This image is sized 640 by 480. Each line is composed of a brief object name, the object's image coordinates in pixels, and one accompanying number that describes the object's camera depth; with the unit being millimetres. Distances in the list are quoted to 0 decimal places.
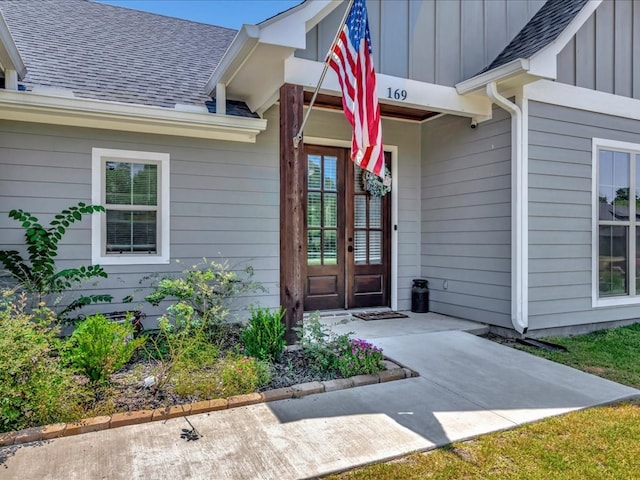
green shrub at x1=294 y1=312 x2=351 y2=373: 3666
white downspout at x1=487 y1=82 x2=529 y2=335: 4988
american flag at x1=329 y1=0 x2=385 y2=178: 3557
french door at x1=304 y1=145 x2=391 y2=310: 6055
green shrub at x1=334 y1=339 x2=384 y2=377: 3600
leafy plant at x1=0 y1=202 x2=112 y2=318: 4191
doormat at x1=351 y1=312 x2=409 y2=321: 5832
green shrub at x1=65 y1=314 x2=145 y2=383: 3121
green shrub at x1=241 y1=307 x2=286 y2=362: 3777
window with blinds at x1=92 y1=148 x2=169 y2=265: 4777
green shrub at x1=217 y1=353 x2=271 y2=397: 3221
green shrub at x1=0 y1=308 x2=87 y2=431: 2623
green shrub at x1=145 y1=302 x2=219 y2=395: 3236
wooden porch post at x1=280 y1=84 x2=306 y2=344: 4094
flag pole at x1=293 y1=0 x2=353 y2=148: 3554
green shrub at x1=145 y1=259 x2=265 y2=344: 4250
